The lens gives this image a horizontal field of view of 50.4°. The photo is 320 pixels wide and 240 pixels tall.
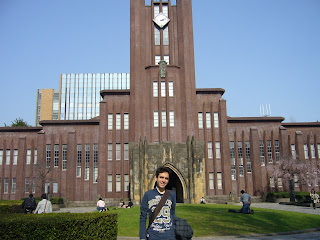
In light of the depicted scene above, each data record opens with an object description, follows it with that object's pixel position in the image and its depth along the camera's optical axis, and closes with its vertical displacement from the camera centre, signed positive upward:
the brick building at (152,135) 39.88 +5.14
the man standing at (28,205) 16.38 -1.24
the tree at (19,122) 71.94 +12.08
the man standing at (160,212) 6.28 -0.64
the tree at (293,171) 38.28 +0.38
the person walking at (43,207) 14.33 -1.17
